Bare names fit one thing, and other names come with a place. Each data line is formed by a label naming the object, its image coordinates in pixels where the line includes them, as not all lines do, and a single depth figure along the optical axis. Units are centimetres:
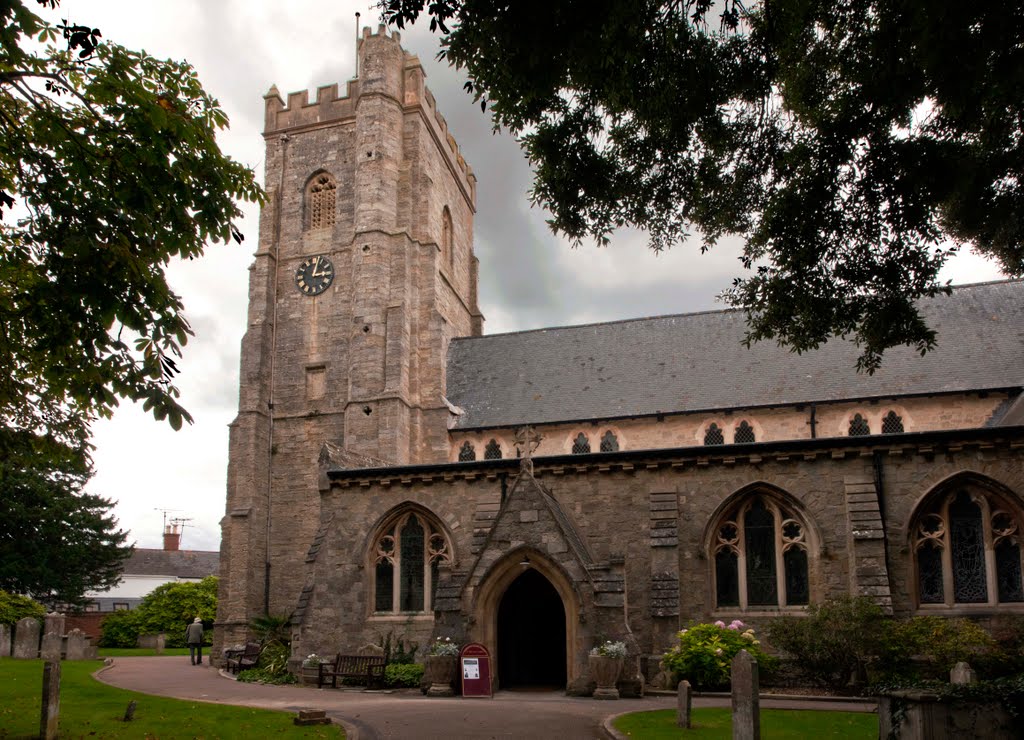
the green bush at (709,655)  1720
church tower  3406
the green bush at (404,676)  1977
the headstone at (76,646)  2906
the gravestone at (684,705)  1259
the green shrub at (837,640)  1666
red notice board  1772
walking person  3148
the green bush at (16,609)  3281
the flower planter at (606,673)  1692
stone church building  1869
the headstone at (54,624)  2618
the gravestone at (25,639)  2802
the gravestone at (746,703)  986
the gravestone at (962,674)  1427
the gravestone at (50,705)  1180
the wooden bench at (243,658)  2608
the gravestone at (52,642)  2327
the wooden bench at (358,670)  1988
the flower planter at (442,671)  1795
